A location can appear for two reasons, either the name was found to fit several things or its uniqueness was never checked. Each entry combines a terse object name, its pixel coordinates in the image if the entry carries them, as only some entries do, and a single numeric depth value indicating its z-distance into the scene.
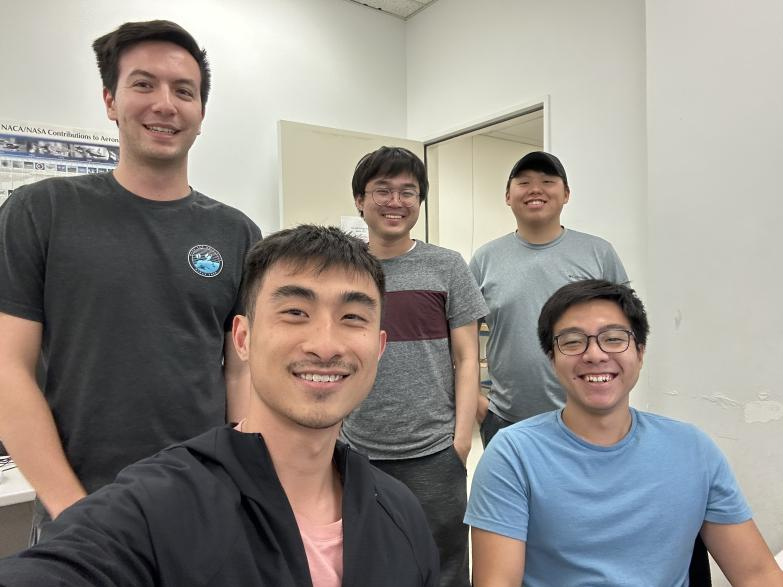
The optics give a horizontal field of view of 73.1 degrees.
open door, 3.48
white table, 1.58
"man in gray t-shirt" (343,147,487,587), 1.67
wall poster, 2.77
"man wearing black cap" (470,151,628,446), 1.92
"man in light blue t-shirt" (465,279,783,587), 1.15
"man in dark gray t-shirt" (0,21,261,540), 1.02
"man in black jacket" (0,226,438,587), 0.66
